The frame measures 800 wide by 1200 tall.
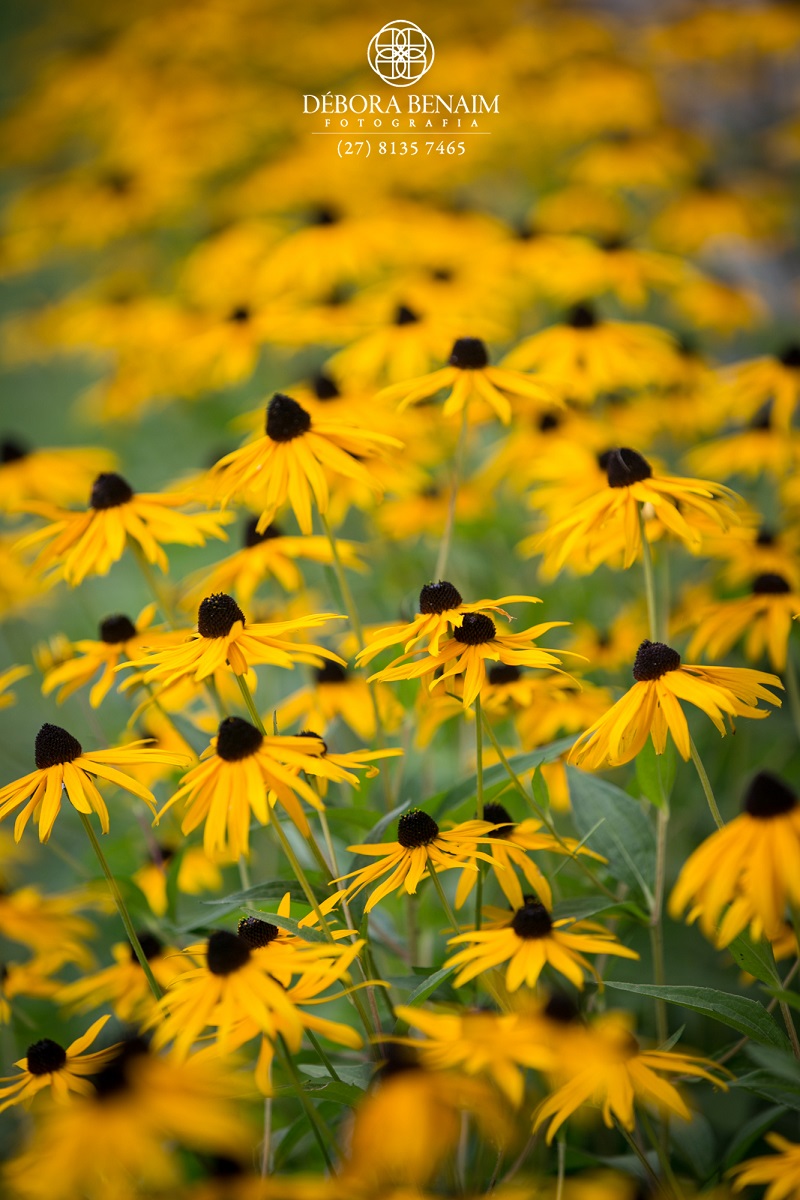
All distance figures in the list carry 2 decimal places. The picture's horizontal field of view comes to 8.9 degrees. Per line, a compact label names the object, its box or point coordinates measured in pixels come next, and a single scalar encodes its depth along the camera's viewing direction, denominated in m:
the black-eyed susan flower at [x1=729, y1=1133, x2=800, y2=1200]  1.58
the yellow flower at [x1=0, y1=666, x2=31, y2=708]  1.70
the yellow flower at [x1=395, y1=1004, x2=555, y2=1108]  1.54
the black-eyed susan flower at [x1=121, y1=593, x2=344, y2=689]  1.63
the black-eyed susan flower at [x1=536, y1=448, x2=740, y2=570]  1.67
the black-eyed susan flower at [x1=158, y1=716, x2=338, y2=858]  1.59
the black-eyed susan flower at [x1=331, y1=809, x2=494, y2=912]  1.62
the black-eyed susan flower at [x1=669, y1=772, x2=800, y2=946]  1.56
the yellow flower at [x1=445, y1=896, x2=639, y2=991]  1.60
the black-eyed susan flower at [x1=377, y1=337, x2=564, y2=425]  1.72
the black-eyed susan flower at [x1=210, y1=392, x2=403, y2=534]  1.68
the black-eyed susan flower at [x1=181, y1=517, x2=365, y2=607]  1.74
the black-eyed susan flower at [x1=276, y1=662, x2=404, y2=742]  1.76
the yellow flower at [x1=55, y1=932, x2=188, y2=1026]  1.70
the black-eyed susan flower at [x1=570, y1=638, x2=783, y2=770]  1.61
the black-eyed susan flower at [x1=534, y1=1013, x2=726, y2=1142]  1.56
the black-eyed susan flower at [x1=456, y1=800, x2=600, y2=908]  1.65
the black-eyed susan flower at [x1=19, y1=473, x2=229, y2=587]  1.71
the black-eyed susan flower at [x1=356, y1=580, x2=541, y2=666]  1.64
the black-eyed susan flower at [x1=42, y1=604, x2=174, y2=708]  1.72
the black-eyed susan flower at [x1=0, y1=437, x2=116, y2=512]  1.85
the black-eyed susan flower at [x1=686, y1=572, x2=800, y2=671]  1.73
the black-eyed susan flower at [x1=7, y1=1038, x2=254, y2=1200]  1.51
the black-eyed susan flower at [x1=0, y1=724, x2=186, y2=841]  1.62
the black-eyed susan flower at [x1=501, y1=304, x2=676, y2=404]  1.85
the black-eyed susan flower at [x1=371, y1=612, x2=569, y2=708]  1.62
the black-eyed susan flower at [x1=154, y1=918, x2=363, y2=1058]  1.57
